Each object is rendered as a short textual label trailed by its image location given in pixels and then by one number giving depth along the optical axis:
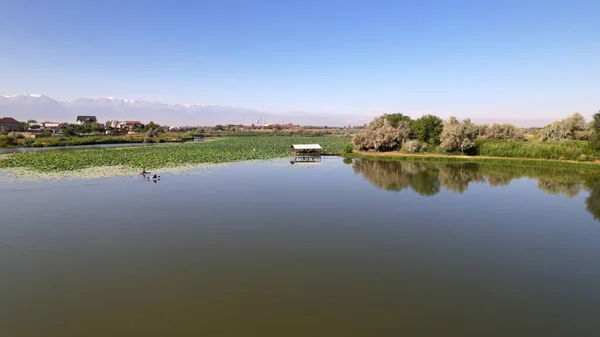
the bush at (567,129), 67.56
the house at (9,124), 132.30
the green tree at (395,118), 78.12
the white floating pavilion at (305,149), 62.78
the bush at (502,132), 74.50
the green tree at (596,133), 50.33
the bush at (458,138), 61.62
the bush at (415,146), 66.37
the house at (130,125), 183.93
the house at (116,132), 134.12
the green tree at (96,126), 142.91
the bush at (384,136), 70.81
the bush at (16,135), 85.94
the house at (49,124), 167.70
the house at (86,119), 192.30
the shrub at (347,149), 71.30
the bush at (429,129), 68.62
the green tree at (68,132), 115.84
